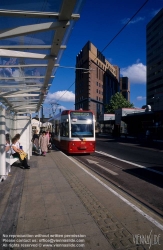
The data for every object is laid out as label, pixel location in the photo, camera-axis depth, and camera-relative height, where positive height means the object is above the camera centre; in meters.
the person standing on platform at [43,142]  13.51 -0.78
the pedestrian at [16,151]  8.91 -0.90
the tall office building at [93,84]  80.94 +18.76
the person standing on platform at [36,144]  15.33 -1.03
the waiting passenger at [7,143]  7.92 -0.52
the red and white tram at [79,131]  14.00 -0.10
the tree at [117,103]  68.56 +8.31
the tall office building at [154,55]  88.88 +31.89
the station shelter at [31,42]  3.27 +1.66
